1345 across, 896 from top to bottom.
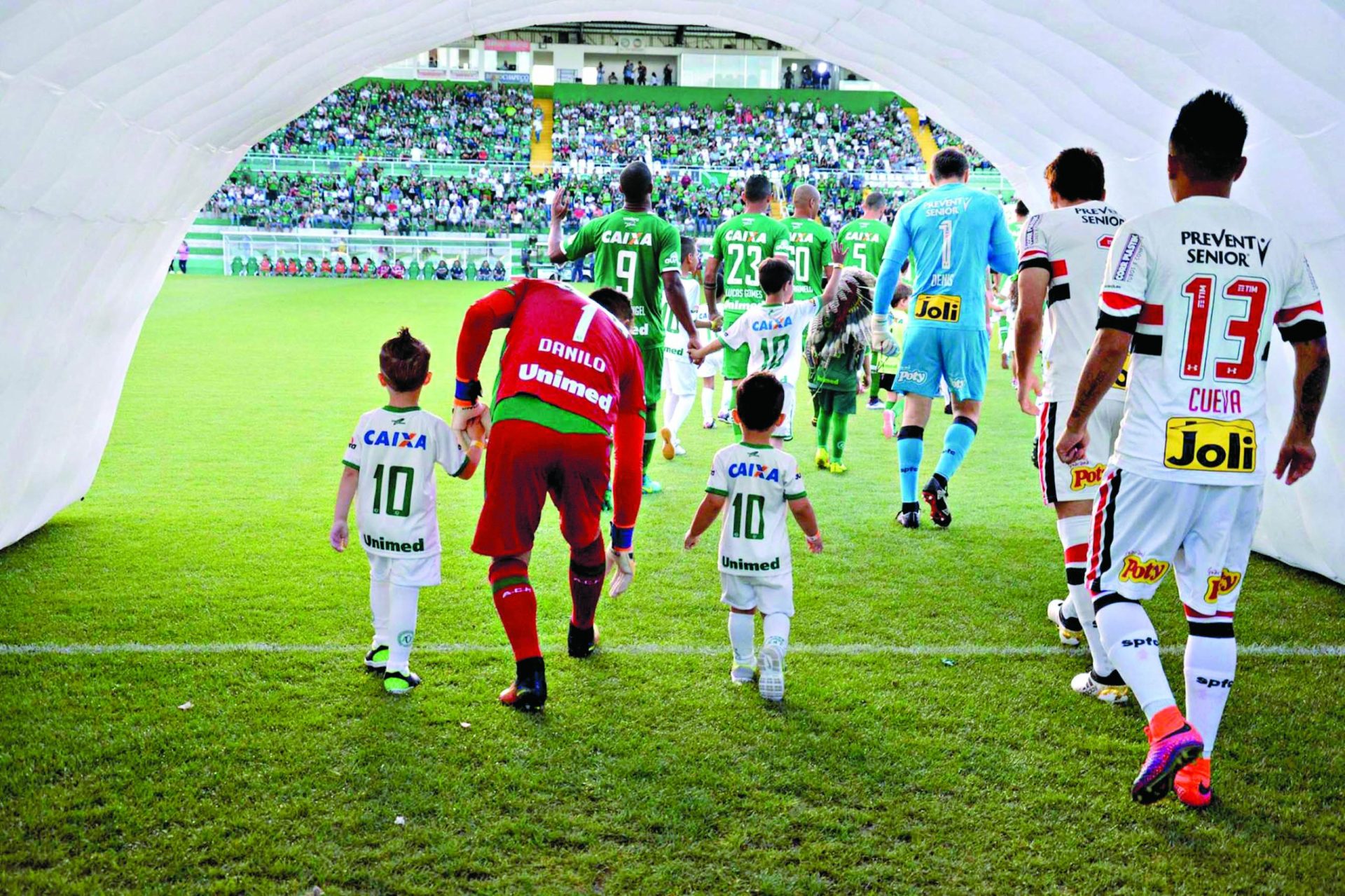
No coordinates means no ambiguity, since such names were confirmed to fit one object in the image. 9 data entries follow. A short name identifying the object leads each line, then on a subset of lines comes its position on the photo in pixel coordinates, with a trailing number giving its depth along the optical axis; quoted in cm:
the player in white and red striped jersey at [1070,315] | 445
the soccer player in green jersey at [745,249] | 806
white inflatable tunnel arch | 407
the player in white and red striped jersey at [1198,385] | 328
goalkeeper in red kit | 394
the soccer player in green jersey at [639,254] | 658
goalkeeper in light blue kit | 673
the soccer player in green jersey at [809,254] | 867
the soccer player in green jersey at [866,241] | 1033
